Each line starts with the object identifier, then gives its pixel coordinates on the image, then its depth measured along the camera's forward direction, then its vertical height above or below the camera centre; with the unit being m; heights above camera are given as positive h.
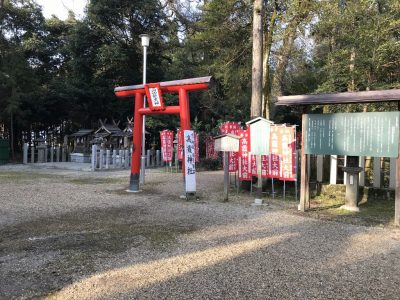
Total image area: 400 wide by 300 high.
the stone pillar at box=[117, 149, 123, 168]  17.22 -0.30
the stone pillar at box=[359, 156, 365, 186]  8.80 -0.55
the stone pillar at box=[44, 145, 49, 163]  19.89 -0.25
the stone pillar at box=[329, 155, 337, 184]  9.07 -0.43
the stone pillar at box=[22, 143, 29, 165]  19.03 -0.23
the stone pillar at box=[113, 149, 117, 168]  17.03 -0.39
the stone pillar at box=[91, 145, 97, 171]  15.38 -0.30
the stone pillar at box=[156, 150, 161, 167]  19.30 -0.39
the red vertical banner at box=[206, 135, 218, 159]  17.56 +0.05
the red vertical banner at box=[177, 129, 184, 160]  15.29 -0.09
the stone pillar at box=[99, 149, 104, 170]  15.97 -0.43
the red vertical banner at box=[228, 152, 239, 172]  10.65 -0.28
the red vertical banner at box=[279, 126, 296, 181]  8.58 -0.05
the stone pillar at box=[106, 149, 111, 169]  16.36 -0.35
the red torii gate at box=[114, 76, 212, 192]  9.05 +1.27
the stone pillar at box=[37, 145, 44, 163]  19.72 -0.15
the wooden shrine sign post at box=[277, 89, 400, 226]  6.13 +0.38
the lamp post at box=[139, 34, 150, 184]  10.93 +0.90
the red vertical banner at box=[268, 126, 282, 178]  8.84 -0.03
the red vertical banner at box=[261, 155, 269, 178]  9.17 -0.35
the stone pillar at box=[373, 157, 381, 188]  8.50 -0.44
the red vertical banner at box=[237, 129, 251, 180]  9.82 -0.17
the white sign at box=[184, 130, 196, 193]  8.66 -0.31
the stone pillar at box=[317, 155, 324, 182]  9.48 -0.40
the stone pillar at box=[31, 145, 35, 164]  19.38 -0.33
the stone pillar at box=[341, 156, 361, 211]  7.48 -0.69
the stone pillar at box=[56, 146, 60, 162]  20.56 -0.25
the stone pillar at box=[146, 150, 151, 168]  18.56 -0.43
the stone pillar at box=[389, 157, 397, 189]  8.24 -0.46
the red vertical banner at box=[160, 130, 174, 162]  16.42 +0.29
